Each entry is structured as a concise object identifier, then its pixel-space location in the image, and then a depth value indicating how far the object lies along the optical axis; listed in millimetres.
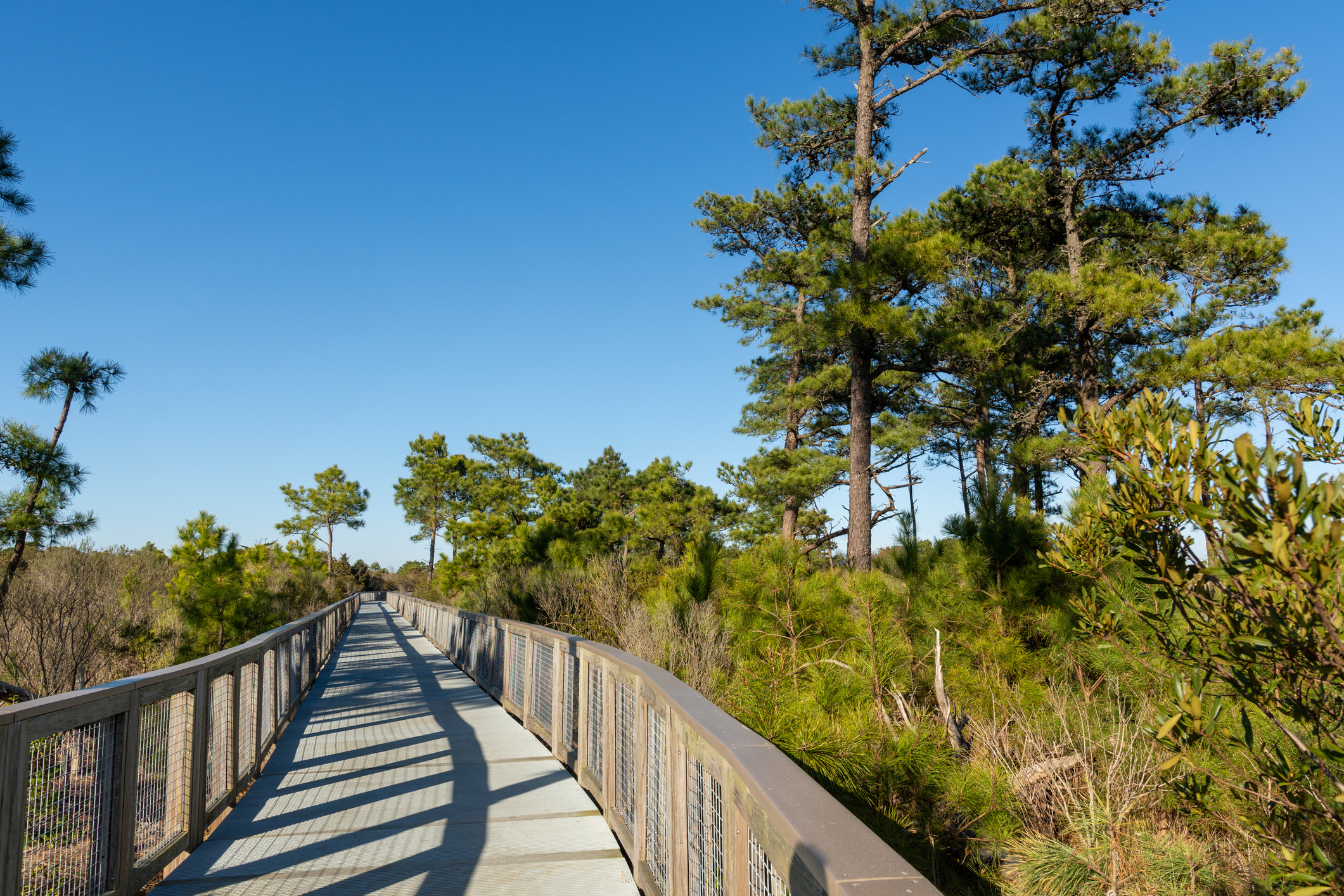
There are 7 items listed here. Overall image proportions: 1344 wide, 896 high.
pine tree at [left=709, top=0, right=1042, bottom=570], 14625
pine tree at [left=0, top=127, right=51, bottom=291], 13599
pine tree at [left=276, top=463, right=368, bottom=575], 78625
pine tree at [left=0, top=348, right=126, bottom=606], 15070
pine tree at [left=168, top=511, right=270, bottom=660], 16391
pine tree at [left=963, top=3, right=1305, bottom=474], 14430
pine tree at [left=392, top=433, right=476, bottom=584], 68875
